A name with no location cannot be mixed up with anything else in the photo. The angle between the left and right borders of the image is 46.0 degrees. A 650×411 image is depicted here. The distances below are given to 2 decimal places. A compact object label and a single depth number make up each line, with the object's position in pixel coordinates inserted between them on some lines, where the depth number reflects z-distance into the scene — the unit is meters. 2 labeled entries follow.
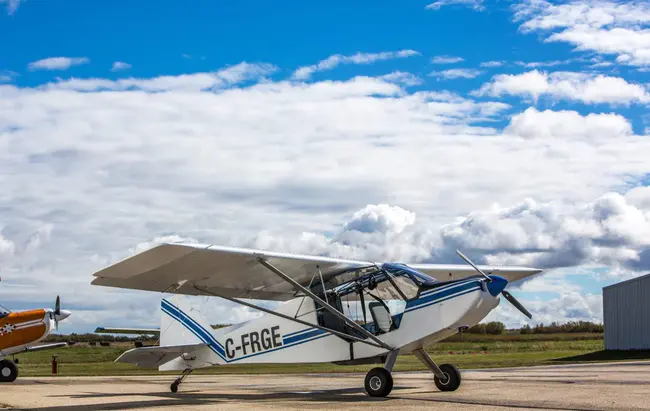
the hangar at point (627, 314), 44.06
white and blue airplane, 13.90
